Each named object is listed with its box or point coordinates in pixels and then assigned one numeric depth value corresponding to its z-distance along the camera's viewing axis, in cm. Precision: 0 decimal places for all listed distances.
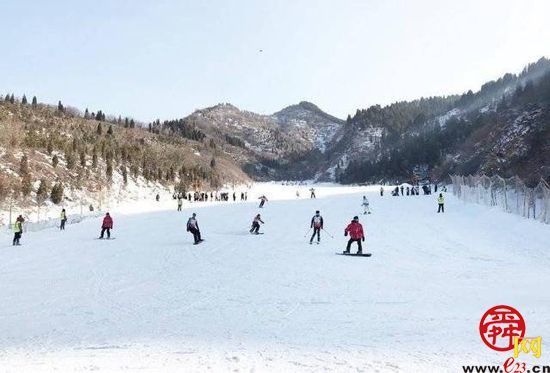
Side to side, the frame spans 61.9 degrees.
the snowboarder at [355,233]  1941
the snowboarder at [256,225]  2678
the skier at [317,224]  2297
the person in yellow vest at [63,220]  3200
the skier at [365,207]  3726
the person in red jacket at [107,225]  2664
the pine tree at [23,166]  5431
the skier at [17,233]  2592
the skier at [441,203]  3698
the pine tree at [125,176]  7351
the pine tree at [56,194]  5331
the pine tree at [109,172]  6969
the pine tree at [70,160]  6441
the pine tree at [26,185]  5044
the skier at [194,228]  2345
